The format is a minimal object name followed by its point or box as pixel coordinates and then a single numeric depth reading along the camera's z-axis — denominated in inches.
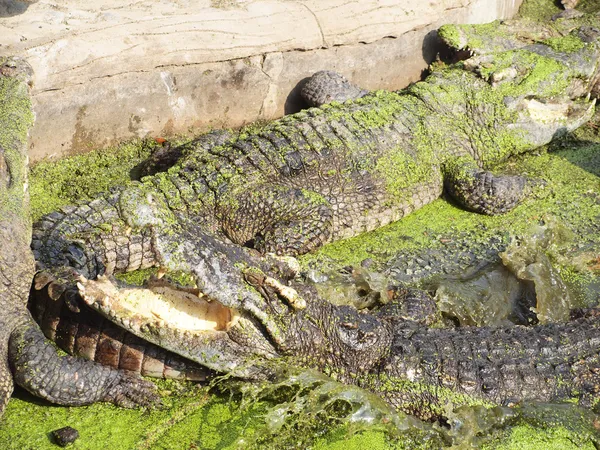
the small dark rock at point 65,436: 145.0
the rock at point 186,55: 226.5
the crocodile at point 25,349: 150.1
